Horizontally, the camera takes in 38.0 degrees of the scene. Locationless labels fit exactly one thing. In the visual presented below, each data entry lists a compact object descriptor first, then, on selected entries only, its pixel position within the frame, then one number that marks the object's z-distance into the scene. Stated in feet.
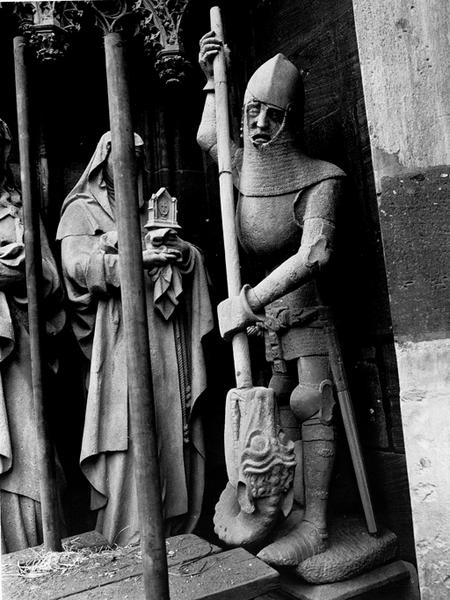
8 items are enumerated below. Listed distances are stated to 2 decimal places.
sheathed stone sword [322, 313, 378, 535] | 8.90
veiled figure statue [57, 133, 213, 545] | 9.80
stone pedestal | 8.22
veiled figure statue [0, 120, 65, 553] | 9.65
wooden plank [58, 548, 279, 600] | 5.79
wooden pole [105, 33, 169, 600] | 4.55
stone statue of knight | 8.58
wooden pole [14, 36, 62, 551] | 6.18
